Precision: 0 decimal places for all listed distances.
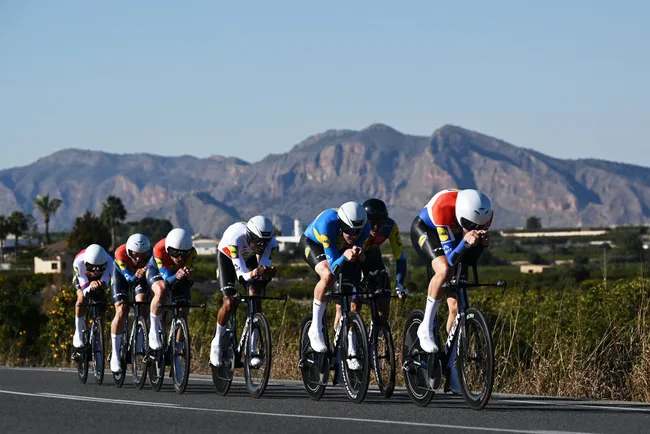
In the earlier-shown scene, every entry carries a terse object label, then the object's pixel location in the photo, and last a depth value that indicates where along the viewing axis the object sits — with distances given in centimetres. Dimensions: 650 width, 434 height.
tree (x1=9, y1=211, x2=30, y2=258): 19462
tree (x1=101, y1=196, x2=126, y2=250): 15975
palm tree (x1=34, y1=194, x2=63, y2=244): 19306
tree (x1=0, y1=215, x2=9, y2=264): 19512
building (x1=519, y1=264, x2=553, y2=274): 14825
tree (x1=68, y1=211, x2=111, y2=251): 14075
